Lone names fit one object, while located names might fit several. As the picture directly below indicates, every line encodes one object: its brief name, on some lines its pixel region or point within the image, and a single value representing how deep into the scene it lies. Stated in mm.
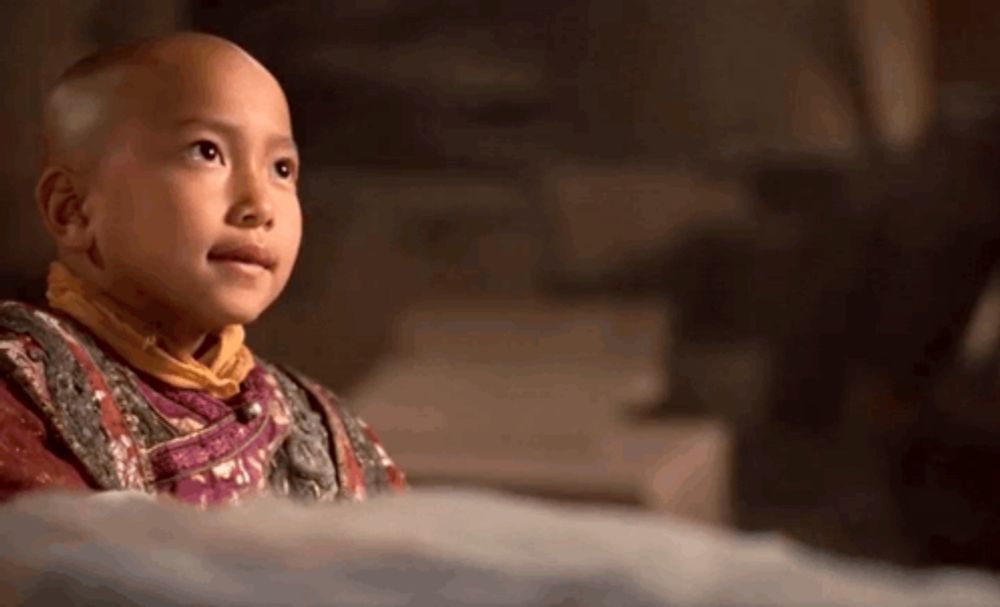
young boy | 2335
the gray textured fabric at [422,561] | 1927
